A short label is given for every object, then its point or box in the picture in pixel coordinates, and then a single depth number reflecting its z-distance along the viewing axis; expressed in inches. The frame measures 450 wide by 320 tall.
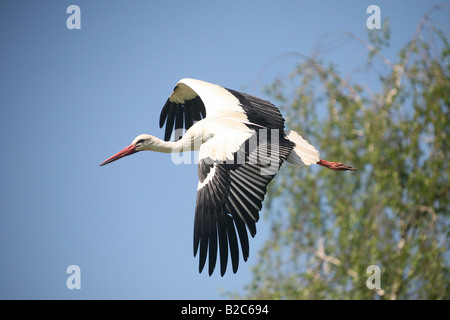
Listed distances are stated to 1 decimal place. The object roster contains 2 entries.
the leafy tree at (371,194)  670.5
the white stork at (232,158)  444.1
